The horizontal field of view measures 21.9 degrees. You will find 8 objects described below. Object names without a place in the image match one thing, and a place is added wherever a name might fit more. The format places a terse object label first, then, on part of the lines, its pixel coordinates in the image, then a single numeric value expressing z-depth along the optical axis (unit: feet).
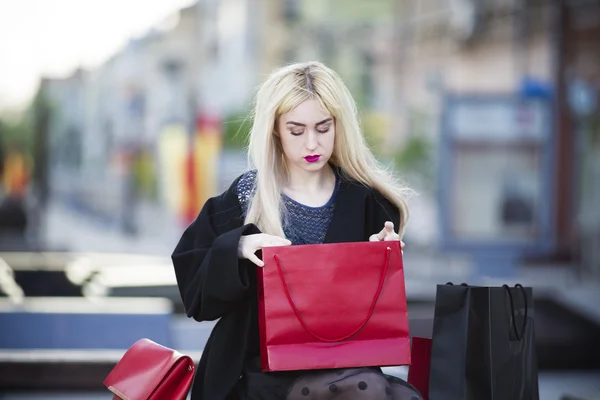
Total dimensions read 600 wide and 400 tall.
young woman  16.86
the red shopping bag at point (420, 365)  18.56
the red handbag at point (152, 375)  17.26
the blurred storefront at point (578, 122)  105.46
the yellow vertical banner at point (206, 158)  112.25
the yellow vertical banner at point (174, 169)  116.21
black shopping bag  17.36
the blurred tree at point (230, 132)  136.52
